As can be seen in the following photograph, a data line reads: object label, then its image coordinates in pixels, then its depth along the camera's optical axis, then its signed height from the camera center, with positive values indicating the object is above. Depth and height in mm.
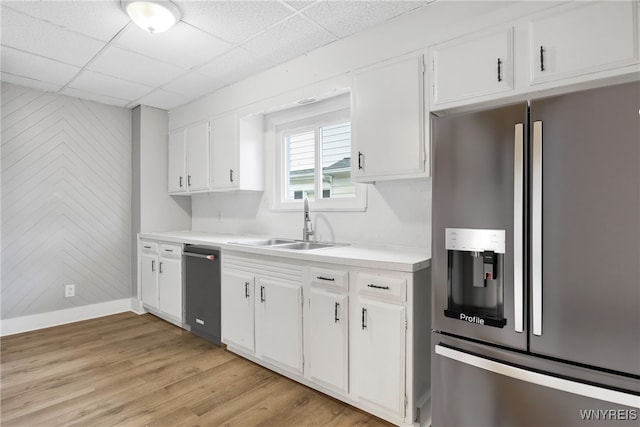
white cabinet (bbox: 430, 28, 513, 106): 1800 +805
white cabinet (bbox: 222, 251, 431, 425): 1813 -738
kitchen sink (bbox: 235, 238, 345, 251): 2834 -287
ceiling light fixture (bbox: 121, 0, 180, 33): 2021 +1220
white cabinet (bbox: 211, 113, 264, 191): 3352 +595
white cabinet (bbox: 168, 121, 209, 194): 3748 +608
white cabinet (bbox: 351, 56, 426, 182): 2107 +582
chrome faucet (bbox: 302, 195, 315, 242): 2953 -130
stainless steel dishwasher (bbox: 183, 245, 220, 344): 2967 -727
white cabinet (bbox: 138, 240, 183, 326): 3418 -725
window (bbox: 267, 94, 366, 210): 2908 +504
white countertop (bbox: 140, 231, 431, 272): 1852 -276
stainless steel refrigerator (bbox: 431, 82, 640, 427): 1208 -211
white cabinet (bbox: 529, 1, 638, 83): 1507 +804
